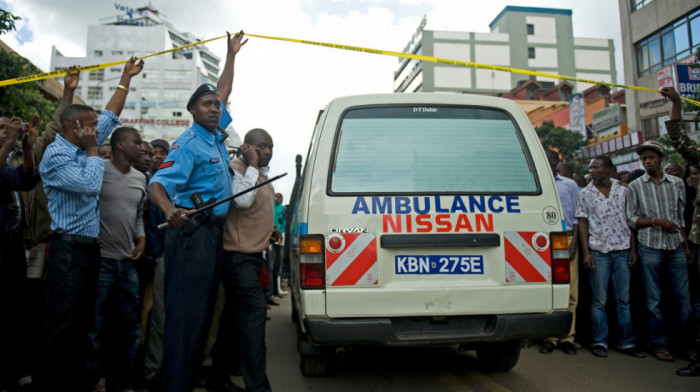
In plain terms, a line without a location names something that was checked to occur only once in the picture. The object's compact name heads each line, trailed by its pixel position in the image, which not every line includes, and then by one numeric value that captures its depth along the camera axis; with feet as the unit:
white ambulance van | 10.19
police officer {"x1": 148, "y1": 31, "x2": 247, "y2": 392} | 9.31
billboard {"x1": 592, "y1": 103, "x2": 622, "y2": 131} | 107.34
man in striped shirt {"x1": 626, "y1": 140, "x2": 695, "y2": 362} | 15.57
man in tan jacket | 10.36
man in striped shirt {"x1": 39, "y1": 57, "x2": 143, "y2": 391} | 9.86
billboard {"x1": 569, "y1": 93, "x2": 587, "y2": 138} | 120.16
